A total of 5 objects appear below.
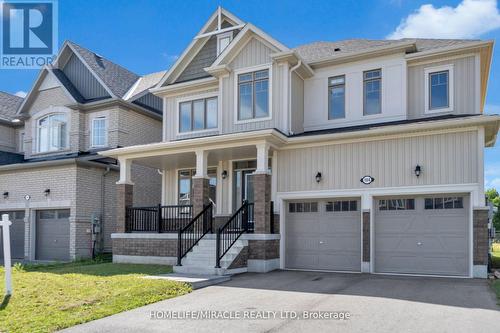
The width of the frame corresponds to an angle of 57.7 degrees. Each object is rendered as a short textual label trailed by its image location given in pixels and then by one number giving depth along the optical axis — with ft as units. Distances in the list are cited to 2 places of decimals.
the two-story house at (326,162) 39.99
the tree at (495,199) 161.79
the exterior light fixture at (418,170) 40.40
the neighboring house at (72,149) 59.31
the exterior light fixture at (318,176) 44.91
